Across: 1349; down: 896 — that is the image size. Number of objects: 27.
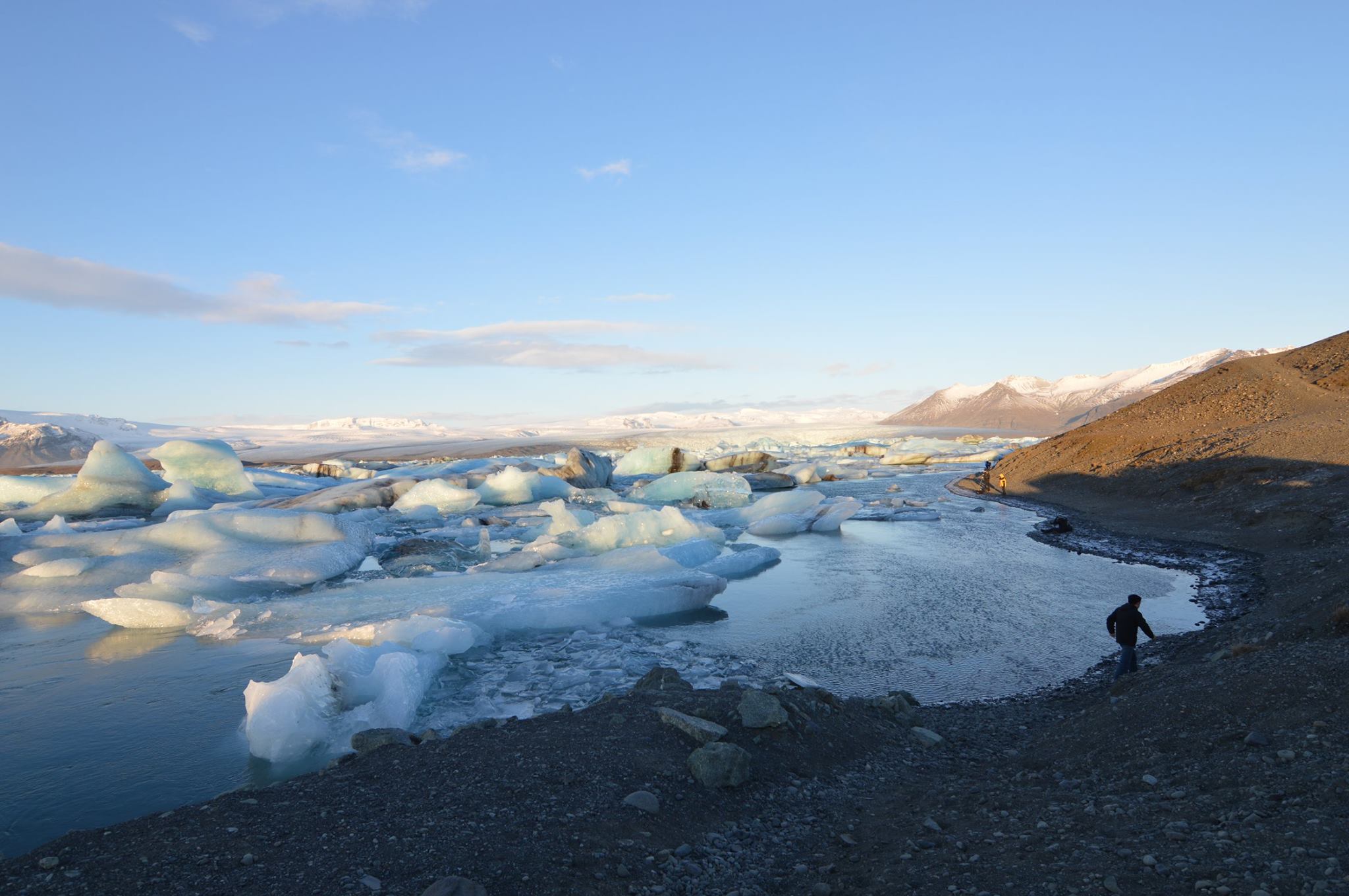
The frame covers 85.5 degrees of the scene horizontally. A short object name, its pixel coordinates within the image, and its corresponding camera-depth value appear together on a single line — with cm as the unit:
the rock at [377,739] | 482
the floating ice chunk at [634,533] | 1351
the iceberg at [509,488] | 2286
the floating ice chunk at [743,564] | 1204
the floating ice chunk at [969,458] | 4116
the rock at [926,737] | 509
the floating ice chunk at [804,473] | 3178
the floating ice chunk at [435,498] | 2091
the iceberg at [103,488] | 1964
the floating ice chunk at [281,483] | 2553
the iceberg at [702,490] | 2277
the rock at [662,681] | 578
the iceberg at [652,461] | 3397
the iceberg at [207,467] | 2177
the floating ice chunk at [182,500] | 2016
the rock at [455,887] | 280
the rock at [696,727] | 450
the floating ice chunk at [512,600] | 879
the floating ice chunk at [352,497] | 1906
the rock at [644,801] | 374
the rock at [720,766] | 408
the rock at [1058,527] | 1603
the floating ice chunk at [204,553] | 1050
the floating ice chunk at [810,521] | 1719
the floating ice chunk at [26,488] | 2206
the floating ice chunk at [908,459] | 4209
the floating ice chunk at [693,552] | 1220
